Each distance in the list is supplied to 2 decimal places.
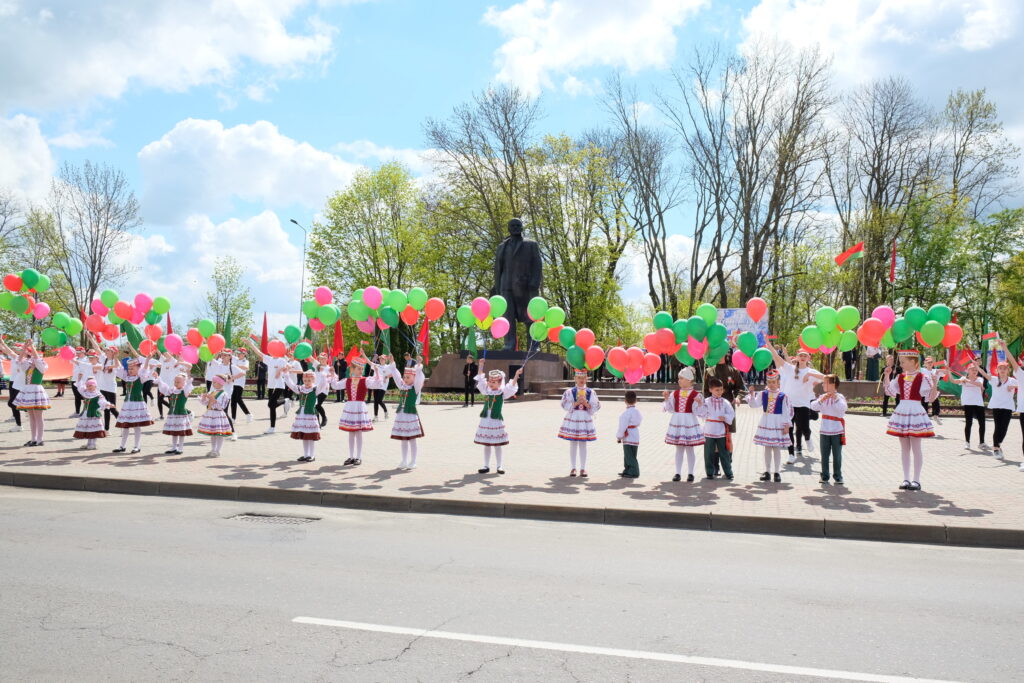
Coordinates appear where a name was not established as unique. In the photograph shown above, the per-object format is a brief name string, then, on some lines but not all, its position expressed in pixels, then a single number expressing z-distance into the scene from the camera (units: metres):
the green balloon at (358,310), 12.39
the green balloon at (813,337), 11.62
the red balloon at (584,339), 11.42
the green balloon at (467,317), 12.51
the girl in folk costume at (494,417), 11.14
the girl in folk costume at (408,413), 11.48
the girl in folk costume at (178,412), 12.88
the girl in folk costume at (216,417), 12.72
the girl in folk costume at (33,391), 13.45
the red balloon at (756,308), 12.37
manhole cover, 8.19
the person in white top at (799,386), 12.02
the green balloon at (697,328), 10.92
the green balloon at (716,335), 11.02
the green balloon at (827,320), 11.45
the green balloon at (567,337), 11.64
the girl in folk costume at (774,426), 10.78
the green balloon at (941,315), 10.76
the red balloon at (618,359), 10.91
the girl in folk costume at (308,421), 12.22
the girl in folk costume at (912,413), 9.88
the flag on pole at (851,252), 24.36
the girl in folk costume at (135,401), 12.82
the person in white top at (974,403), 14.53
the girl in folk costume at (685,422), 10.66
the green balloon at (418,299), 12.23
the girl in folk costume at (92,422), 13.24
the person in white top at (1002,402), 13.66
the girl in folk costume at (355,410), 11.80
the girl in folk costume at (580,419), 10.96
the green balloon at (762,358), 11.70
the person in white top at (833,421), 10.29
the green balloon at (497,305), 12.67
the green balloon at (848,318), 11.29
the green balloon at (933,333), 10.56
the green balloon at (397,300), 12.17
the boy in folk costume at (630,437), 10.91
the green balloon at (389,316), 12.27
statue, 28.88
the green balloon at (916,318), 10.84
